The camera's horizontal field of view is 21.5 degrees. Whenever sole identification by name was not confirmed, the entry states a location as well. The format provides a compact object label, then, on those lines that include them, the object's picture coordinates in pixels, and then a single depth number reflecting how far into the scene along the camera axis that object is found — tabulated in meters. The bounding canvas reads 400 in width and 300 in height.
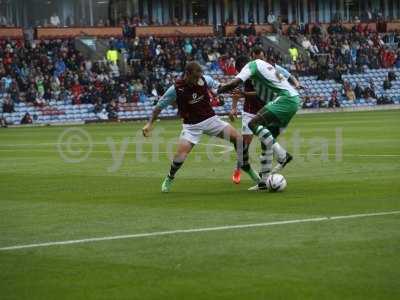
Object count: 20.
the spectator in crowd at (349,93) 61.53
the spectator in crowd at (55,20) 59.56
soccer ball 15.60
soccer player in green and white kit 16.06
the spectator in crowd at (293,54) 63.14
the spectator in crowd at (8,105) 51.33
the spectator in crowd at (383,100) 61.72
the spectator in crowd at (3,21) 58.03
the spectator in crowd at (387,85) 63.25
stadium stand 53.25
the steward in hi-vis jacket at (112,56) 57.81
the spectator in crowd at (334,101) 59.81
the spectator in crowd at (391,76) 64.06
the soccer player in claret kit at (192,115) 16.53
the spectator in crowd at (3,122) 50.92
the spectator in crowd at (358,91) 61.84
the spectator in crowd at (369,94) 62.20
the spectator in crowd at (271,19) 70.75
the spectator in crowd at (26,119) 51.44
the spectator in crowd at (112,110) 53.19
